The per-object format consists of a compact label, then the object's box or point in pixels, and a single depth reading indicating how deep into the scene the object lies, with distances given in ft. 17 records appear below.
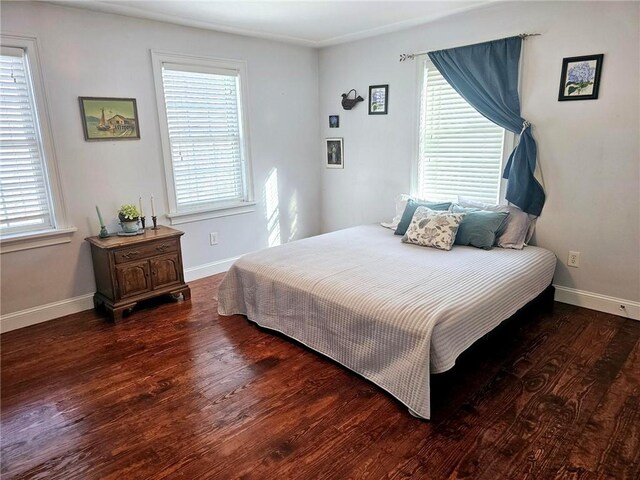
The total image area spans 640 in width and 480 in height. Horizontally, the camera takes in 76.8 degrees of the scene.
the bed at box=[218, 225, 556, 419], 6.84
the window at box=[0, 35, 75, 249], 9.56
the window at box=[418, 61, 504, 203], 11.73
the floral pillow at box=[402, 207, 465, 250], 10.69
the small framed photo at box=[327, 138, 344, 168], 15.80
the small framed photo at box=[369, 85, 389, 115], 13.89
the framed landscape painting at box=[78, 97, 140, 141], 10.67
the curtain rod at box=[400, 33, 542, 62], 12.70
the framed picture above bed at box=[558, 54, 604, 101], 9.58
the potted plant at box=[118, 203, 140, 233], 11.05
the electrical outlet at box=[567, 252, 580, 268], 10.67
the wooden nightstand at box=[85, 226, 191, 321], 10.41
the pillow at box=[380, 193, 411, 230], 13.21
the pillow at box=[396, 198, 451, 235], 11.95
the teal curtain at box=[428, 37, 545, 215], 10.72
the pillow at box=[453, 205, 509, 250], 10.60
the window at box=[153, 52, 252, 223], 12.30
